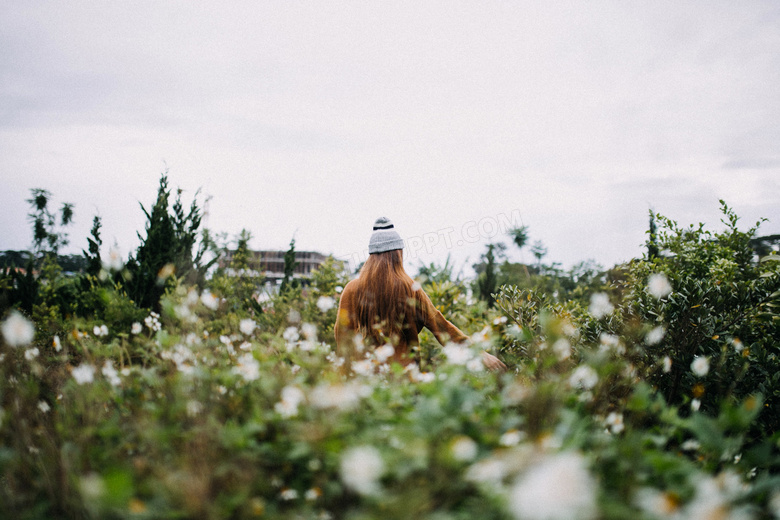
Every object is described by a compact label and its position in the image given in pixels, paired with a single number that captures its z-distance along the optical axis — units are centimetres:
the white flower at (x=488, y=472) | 99
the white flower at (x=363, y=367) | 172
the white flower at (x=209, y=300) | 202
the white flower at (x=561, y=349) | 177
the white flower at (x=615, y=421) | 150
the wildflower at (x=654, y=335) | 192
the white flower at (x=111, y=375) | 169
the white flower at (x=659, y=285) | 186
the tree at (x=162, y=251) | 729
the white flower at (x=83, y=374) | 156
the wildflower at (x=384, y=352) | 185
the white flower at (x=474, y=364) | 166
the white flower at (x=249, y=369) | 154
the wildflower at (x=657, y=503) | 92
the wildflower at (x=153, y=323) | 247
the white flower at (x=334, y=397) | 117
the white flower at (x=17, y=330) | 153
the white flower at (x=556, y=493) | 74
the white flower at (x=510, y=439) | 116
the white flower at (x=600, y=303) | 210
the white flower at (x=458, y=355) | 154
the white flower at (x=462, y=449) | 100
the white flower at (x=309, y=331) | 183
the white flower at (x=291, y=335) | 206
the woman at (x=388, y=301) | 282
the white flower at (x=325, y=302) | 212
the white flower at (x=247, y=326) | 198
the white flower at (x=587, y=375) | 162
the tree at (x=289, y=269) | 888
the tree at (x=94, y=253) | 755
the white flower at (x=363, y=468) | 94
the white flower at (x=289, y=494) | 121
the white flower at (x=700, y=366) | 179
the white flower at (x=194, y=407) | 143
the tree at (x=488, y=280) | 1459
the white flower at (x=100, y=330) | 229
